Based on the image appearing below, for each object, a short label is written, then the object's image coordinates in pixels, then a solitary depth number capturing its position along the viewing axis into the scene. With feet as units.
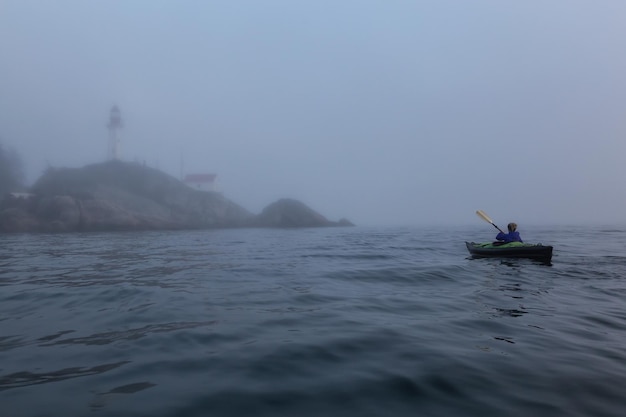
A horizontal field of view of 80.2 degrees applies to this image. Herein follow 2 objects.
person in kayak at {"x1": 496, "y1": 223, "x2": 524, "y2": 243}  51.52
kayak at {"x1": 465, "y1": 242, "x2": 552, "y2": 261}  47.14
